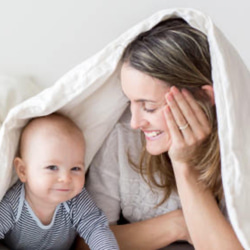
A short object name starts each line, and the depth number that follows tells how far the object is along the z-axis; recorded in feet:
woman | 4.10
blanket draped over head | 3.94
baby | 4.31
